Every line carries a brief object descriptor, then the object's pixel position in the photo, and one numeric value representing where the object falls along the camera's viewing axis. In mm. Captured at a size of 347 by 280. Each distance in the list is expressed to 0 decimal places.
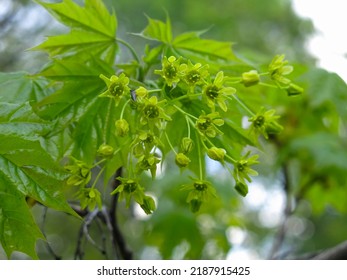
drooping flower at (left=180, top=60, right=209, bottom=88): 402
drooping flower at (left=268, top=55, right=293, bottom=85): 425
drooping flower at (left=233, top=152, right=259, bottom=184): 411
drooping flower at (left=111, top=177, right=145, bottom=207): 405
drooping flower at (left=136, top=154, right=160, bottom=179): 398
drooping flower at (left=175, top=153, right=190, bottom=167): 400
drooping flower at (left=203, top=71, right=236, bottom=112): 403
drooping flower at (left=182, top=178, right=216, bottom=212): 408
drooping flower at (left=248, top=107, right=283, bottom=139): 417
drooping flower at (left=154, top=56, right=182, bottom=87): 400
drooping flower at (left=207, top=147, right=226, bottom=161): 403
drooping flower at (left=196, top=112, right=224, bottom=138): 402
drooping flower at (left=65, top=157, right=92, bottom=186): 404
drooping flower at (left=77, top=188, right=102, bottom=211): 407
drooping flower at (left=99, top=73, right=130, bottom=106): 400
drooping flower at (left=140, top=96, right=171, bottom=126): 395
